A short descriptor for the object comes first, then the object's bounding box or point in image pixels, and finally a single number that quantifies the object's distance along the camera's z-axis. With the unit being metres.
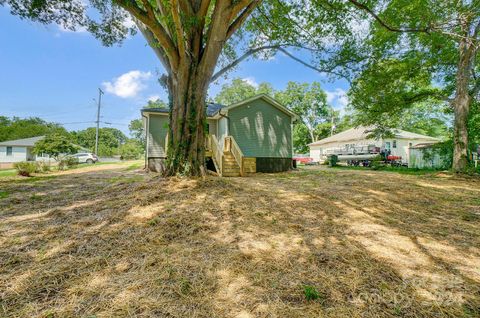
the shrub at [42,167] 11.84
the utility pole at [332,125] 37.52
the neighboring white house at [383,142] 24.36
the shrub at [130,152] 44.07
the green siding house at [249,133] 12.45
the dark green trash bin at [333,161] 20.86
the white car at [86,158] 27.97
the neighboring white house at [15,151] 29.44
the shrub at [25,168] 10.03
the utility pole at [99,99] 29.45
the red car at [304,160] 30.40
